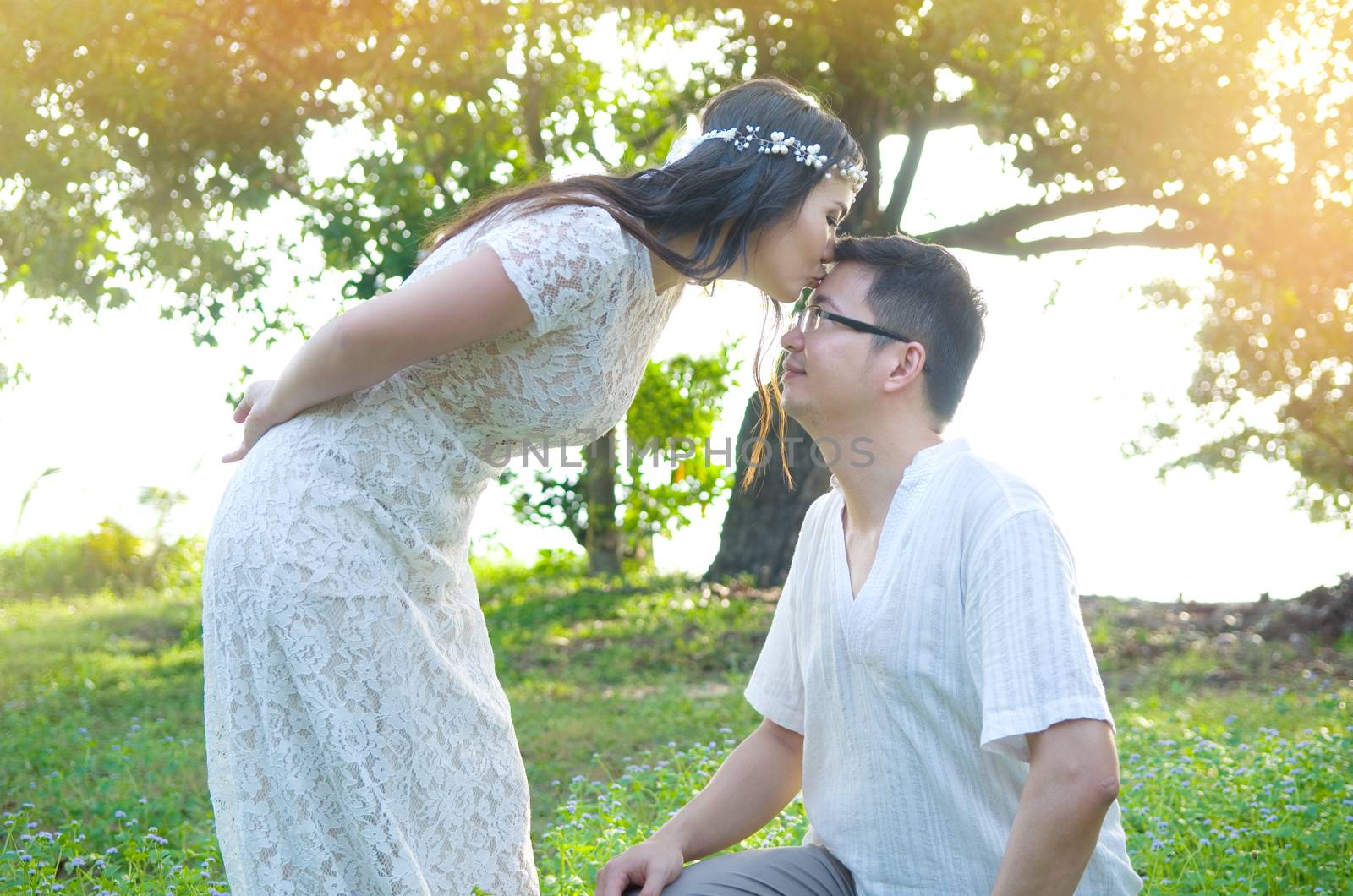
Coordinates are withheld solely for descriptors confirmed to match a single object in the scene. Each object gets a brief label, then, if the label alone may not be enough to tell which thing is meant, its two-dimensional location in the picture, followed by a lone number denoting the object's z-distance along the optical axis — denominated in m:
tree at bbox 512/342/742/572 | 10.87
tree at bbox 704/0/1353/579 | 7.34
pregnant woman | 2.26
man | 1.92
